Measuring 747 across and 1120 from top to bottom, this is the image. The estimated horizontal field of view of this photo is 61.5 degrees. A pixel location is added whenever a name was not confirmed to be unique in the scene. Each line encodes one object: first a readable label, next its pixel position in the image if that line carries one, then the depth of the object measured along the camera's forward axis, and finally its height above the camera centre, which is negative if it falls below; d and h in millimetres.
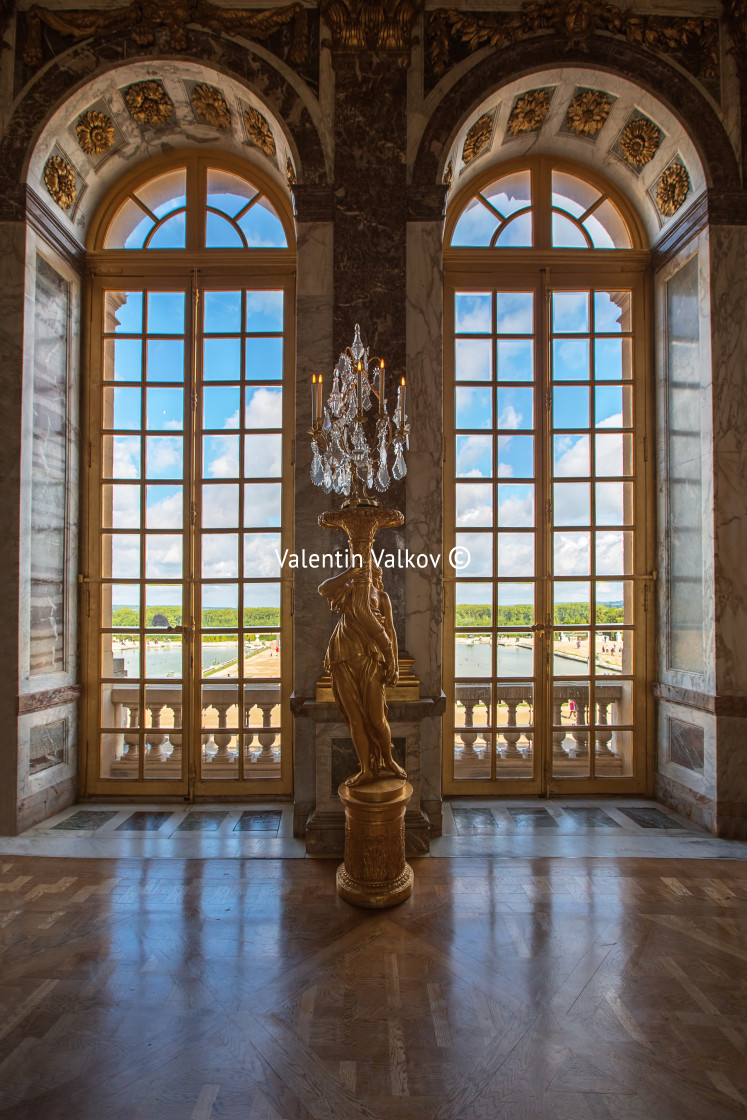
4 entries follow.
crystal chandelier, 3127 +748
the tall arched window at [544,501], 4797 +565
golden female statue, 3197 -454
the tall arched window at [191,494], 4762 +604
